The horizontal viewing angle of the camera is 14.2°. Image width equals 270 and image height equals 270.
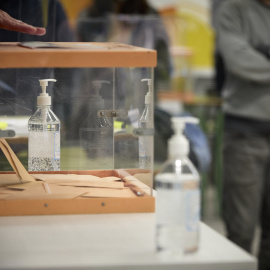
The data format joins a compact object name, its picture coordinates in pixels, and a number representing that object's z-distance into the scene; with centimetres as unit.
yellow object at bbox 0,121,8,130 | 219
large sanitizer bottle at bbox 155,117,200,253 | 183
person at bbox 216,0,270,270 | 331
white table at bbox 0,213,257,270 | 178
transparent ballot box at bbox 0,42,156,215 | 210
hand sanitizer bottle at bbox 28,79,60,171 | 217
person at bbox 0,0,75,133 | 217
